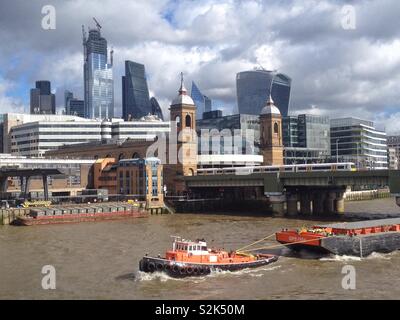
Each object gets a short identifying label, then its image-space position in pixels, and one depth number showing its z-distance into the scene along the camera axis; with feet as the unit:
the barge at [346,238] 174.09
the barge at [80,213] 309.01
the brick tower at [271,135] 524.93
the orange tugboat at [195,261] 148.05
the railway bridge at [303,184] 309.63
